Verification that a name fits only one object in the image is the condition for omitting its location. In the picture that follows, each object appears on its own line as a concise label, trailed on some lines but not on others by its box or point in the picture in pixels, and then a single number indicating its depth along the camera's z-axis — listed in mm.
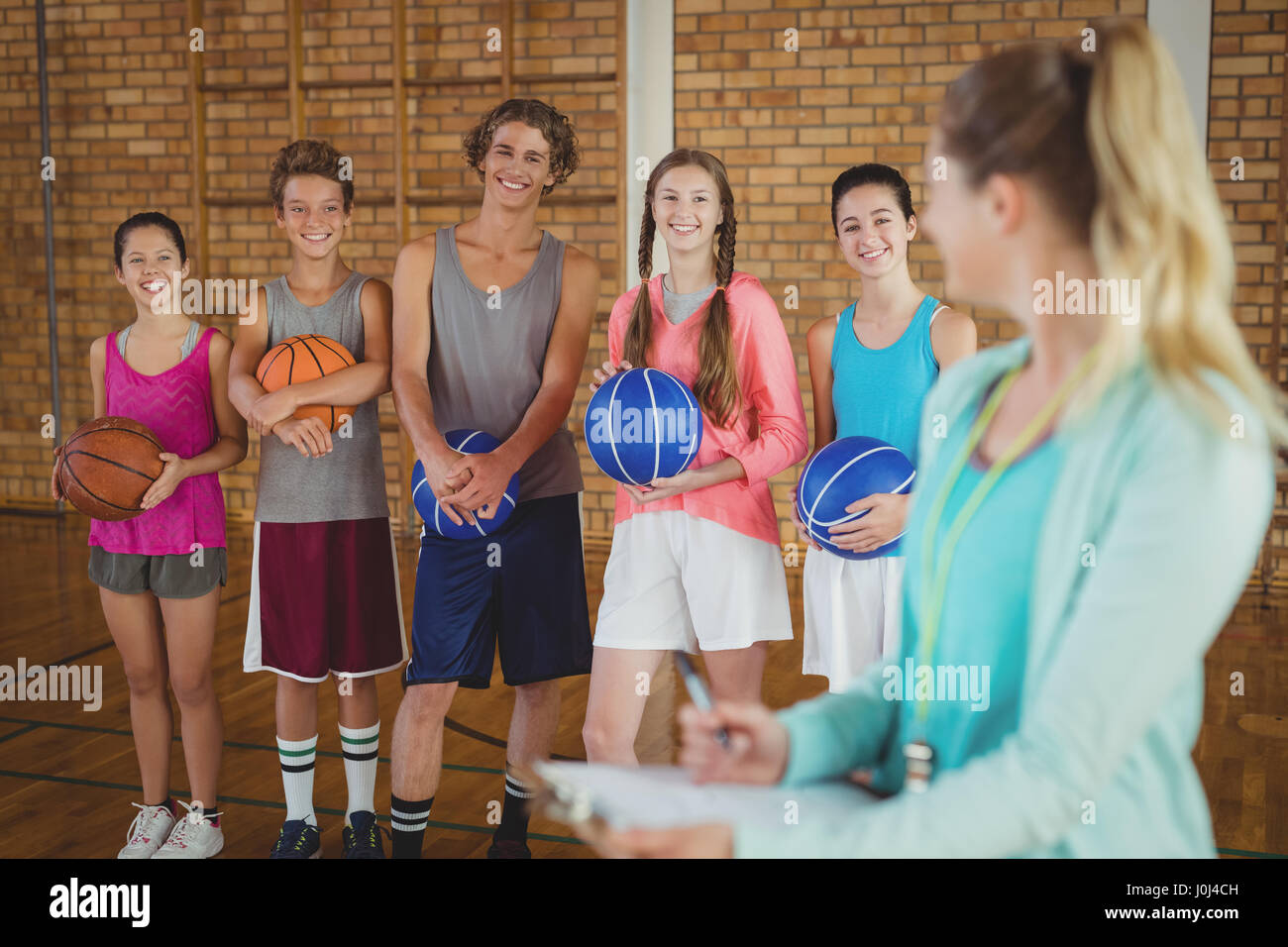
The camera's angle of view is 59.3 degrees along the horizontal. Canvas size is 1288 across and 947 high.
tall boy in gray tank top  2469
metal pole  7137
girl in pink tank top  2553
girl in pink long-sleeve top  2328
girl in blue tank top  2289
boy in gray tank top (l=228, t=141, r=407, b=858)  2564
